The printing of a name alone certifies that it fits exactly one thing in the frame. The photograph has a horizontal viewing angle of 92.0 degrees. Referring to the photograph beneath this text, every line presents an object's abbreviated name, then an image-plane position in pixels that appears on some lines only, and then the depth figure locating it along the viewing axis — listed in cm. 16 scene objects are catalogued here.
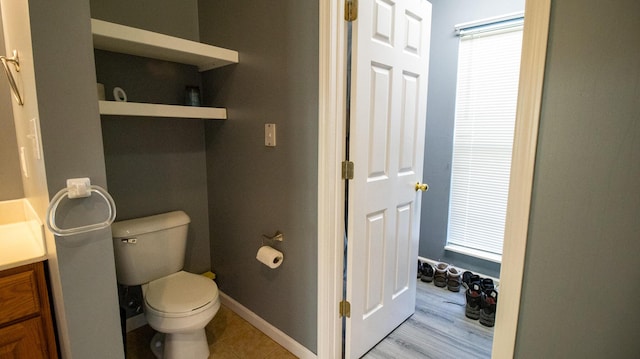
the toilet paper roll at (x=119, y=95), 166
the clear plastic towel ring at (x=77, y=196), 90
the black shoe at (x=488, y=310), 206
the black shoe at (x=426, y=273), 270
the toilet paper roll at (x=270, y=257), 170
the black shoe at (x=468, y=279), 240
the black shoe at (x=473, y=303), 215
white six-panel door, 153
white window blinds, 233
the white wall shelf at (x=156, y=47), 142
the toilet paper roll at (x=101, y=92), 158
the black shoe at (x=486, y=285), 224
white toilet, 154
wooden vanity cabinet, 111
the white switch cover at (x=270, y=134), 168
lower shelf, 151
